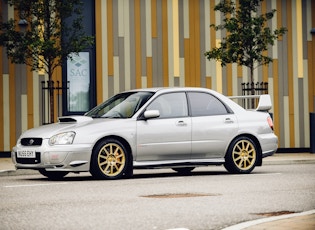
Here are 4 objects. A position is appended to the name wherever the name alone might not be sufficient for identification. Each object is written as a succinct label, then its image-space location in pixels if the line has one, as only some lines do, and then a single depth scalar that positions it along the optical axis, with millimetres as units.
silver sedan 14539
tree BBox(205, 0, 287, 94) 24062
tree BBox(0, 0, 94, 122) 22297
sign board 26109
